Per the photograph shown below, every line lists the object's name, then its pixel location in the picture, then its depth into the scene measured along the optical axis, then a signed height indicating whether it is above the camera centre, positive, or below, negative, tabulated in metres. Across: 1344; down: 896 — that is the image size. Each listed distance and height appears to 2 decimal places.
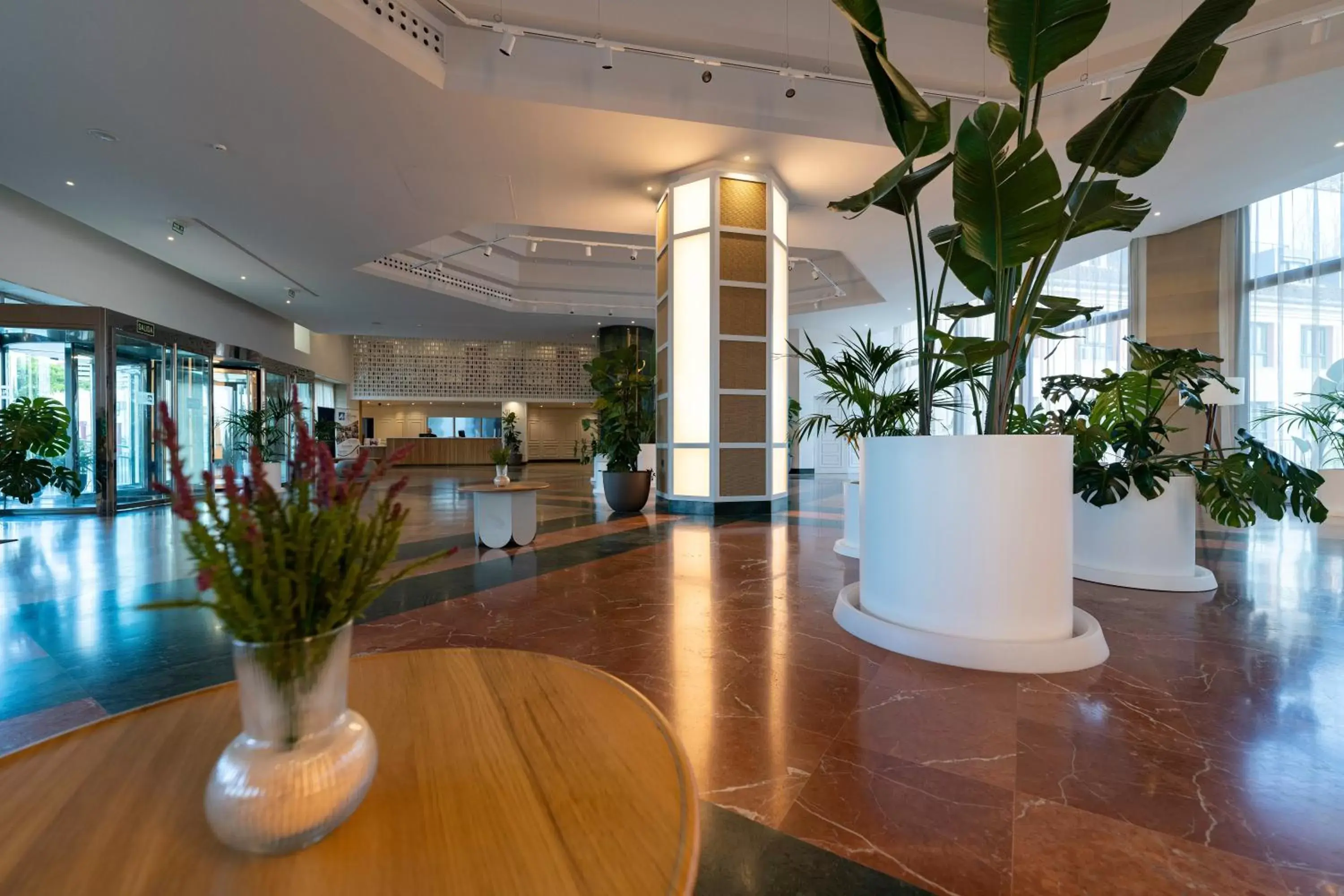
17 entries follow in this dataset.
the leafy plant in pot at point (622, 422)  7.50 +0.24
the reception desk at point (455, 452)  22.00 -0.40
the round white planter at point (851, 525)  4.64 -0.68
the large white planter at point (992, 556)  2.32 -0.47
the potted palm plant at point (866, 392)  3.18 +0.28
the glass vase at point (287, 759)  0.61 -0.35
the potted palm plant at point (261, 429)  11.60 +0.25
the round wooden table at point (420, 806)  0.57 -0.42
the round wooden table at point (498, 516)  4.98 -0.63
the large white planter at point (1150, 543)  3.50 -0.63
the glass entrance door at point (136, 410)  8.55 +0.47
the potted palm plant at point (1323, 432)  6.53 +0.07
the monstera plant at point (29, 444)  6.06 -0.02
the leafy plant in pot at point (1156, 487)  3.34 -0.28
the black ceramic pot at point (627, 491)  7.45 -0.63
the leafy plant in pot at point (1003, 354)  2.17 +0.34
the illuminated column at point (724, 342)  6.76 +1.14
